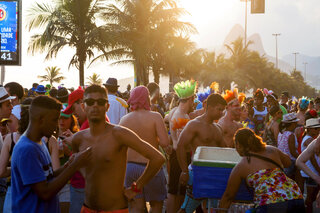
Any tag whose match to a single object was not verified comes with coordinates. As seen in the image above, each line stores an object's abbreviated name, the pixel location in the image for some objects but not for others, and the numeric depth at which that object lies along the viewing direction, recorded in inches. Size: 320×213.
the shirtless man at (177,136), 263.9
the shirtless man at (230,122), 284.7
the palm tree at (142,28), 1203.2
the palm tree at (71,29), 1035.9
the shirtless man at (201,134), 239.1
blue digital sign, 814.5
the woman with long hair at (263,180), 172.2
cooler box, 180.9
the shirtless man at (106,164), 144.7
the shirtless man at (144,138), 225.6
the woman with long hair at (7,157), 161.3
